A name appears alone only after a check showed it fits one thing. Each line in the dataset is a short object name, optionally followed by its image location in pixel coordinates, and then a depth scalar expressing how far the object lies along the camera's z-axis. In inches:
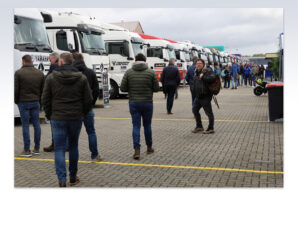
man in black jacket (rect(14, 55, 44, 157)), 285.0
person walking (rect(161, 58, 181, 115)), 540.4
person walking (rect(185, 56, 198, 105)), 529.7
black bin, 444.9
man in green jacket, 280.5
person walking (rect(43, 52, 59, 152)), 295.0
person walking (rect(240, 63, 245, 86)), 1190.0
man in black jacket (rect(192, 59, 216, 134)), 369.7
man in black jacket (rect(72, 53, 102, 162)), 266.8
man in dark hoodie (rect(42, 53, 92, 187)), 200.4
